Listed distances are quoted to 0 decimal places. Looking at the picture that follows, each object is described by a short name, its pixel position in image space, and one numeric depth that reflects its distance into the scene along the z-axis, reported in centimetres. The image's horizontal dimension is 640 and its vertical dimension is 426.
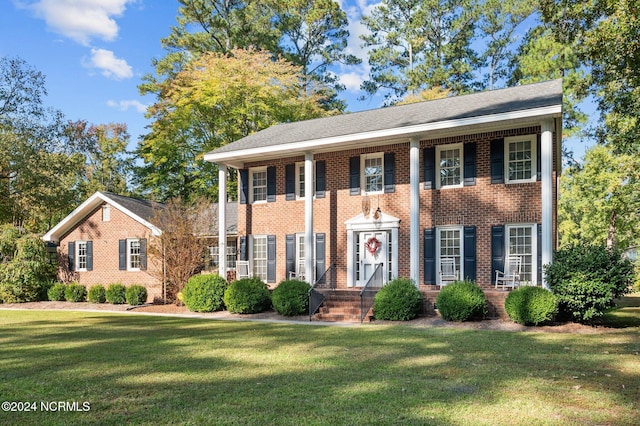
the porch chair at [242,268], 1905
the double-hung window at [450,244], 1573
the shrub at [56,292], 2244
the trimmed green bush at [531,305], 1224
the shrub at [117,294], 2088
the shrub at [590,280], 1189
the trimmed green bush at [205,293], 1691
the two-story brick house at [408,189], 1481
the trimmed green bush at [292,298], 1507
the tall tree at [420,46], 3388
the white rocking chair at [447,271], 1548
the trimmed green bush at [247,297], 1594
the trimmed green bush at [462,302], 1310
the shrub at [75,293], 2206
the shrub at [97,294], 2141
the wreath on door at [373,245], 1702
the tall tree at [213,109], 2731
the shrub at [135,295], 2023
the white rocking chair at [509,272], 1465
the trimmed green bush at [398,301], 1382
